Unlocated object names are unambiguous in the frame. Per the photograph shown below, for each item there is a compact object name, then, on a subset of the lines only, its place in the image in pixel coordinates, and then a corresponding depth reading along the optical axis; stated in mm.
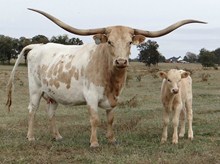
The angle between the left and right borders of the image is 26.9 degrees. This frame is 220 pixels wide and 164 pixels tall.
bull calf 9688
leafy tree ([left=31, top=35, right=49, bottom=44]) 61656
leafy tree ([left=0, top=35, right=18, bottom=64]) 75562
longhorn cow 8461
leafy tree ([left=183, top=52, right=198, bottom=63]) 118812
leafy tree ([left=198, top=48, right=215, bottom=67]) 76125
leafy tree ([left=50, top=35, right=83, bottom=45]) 56294
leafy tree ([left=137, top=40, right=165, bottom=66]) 69856
